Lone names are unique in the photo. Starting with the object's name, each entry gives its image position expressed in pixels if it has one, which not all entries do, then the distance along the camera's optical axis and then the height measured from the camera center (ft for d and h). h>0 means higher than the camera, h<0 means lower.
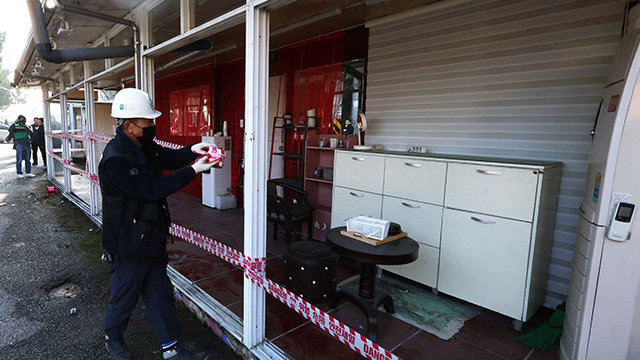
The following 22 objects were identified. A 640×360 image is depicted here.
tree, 113.70 +10.27
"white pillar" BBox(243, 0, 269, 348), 6.54 -0.45
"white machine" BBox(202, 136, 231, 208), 20.27 -3.04
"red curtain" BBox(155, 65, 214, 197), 22.99 +1.70
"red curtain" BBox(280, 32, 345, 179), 14.86 +2.51
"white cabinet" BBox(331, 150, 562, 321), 8.12 -2.16
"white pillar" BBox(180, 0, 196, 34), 8.54 +2.90
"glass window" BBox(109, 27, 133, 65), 15.32 +4.42
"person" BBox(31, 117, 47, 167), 35.20 -1.61
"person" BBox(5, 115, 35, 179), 29.81 -1.59
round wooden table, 7.54 -2.79
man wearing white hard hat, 6.64 -1.96
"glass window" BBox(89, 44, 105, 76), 22.88 +4.25
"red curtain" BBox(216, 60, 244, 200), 20.89 +1.64
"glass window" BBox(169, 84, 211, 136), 23.00 +1.32
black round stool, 9.29 -3.91
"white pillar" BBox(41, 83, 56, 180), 28.43 +0.08
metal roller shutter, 8.63 +1.84
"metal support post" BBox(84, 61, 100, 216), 17.42 -0.94
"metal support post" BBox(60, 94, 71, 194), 23.29 -1.34
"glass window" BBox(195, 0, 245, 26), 12.25 +4.73
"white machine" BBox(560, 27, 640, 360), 5.56 -1.58
